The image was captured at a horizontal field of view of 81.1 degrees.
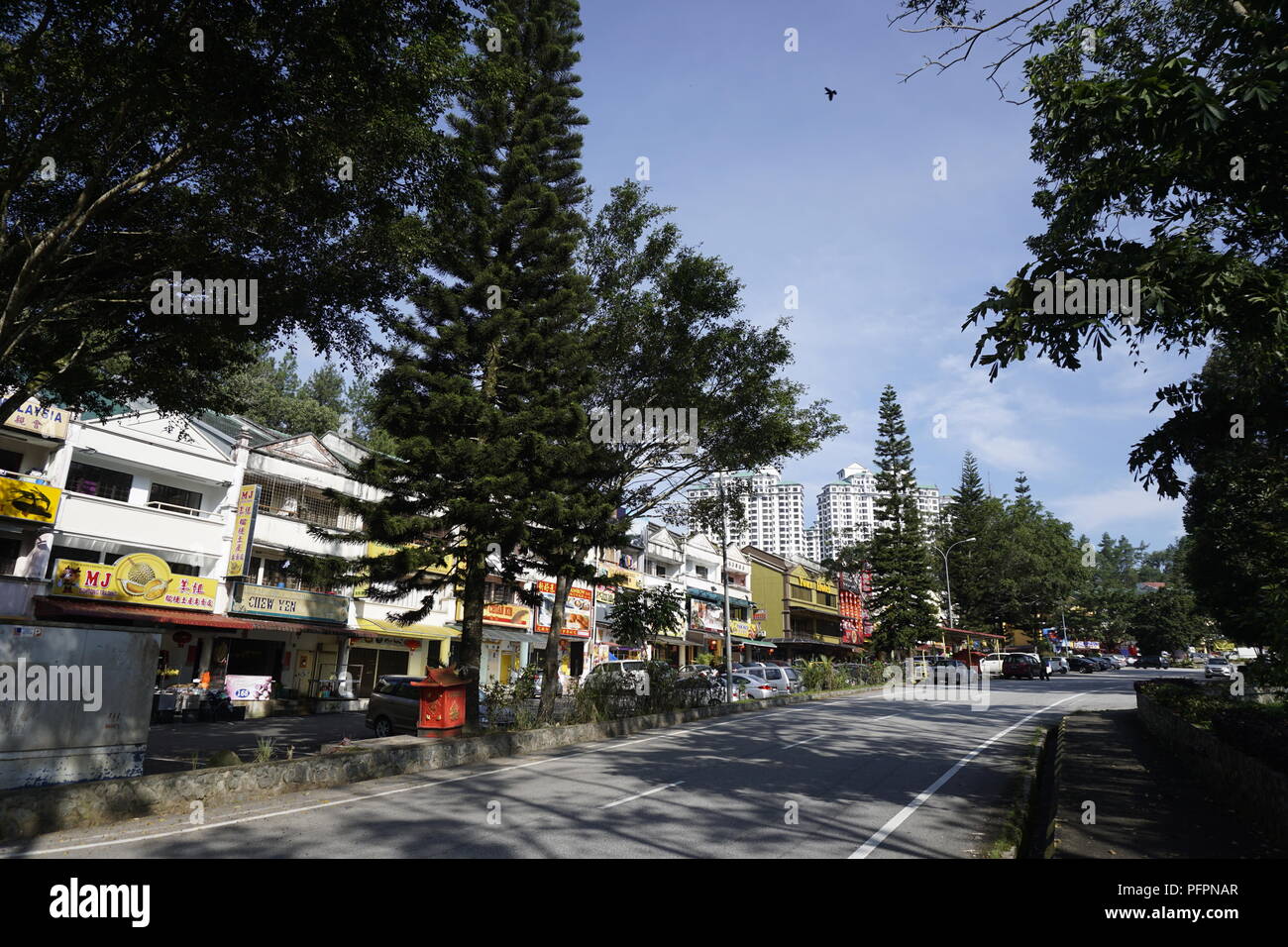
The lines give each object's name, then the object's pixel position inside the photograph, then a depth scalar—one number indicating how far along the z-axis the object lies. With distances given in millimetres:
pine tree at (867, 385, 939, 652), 54156
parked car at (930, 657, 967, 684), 41188
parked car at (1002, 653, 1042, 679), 45938
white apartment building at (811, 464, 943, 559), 175750
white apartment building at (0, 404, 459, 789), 20328
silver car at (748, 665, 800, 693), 31858
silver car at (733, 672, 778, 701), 29094
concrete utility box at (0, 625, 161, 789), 7871
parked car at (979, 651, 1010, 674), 47900
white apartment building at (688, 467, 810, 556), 190775
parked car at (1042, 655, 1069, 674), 59375
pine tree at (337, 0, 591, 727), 15781
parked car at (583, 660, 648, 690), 18562
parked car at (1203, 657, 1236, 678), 43925
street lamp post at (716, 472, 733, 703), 24291
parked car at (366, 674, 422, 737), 18078
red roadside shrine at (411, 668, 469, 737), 14023
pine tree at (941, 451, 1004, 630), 72938
